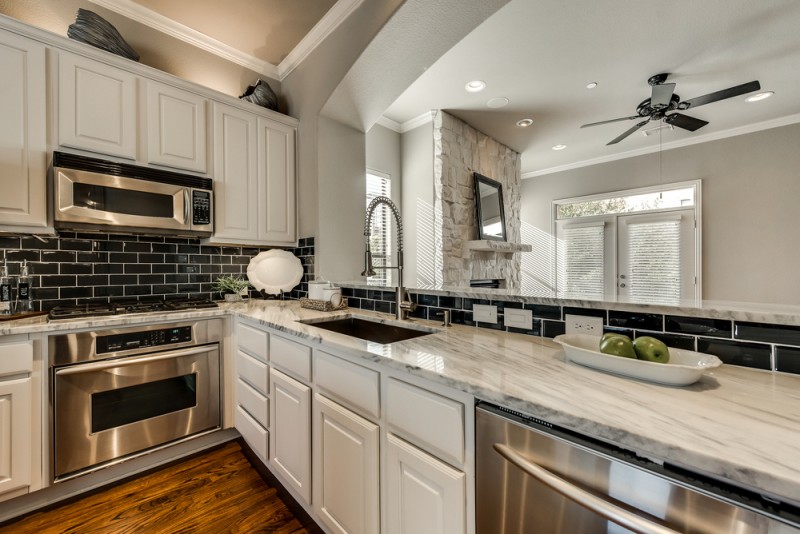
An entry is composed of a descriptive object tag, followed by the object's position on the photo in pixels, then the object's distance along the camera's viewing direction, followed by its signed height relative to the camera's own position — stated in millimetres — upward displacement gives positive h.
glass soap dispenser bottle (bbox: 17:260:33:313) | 1742 -124
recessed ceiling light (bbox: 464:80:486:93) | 3061 +1691
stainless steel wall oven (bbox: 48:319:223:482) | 1584 -654
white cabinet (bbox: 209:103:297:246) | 2375 +668
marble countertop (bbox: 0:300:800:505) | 484 -278
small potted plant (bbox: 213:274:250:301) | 2469 -152
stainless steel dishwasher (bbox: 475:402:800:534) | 482 -392
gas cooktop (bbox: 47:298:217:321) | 1722 -239
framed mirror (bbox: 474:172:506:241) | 4023 +726
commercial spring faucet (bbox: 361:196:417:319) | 1591 -21
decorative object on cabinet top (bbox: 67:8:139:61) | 1900 +1376
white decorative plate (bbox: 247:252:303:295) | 2584 -50
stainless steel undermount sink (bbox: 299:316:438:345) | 1564 -323
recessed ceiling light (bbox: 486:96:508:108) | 3350 +1689
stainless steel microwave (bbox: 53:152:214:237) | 1764 +410
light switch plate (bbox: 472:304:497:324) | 1359 -201
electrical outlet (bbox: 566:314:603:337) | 1081 -200
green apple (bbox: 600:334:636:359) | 845 -211
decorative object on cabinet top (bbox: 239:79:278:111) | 2588 +1358
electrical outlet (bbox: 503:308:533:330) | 1255 -206
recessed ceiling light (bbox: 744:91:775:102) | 3294 +1693
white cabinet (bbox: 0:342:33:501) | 1443 -668
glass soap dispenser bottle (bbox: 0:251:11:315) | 1668 -141
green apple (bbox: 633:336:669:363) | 806 -210
